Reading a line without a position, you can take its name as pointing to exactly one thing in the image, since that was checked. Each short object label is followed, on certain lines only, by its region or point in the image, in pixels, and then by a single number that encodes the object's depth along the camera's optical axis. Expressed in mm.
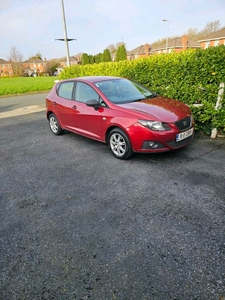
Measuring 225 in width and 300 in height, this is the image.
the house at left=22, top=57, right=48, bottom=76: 103375
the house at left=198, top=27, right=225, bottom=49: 38438
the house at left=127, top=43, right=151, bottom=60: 56112
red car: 3879
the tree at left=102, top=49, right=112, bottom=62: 43003
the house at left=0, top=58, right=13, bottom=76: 102875
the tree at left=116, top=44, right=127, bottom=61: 39472
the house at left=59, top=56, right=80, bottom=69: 97700
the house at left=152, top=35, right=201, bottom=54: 45844
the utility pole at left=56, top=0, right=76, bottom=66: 12312
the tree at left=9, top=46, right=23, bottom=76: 69188
